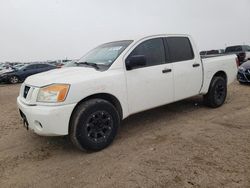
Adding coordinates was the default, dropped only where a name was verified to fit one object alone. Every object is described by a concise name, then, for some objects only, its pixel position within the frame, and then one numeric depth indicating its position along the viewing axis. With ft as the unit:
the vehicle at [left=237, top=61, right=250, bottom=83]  28.78
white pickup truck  10.79
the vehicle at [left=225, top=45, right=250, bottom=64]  51.83
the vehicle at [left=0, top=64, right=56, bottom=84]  53.88
